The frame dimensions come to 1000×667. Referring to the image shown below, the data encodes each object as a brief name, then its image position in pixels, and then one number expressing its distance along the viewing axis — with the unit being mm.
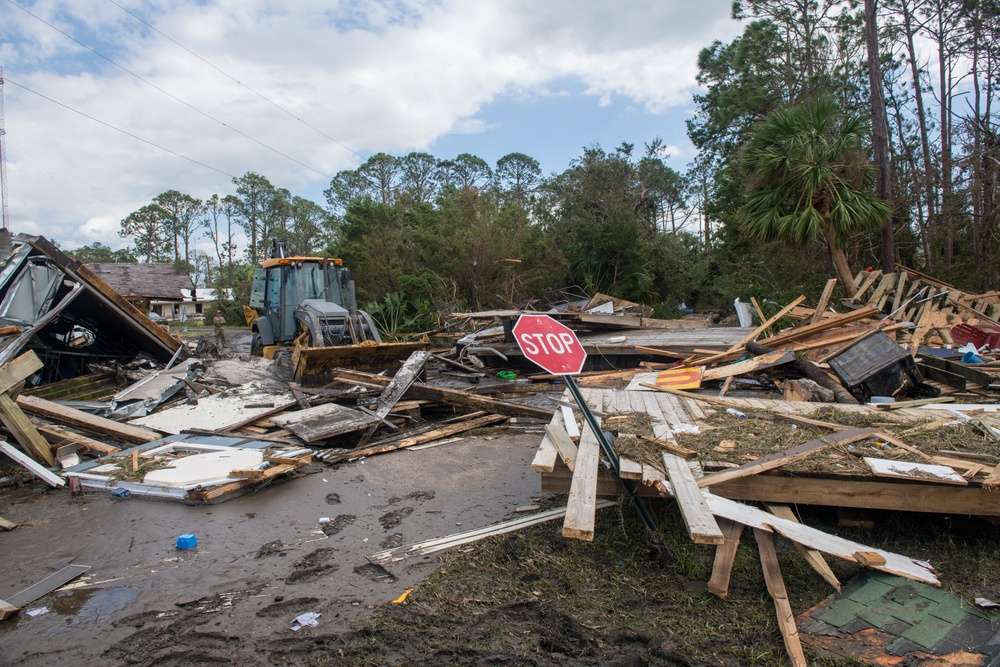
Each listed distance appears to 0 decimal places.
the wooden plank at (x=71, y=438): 6973
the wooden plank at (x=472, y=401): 8785
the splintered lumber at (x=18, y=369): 6457
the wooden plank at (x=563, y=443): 4298
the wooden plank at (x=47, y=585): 3816
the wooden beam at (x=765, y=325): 9084
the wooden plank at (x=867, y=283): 13699
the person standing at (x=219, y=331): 17062
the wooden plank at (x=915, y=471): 3605
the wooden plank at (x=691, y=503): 3131
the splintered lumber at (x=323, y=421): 7426
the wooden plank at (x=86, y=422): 7359
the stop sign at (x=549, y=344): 3691
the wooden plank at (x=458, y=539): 4387
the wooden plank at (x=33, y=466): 6035
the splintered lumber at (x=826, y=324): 8820
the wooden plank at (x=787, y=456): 3883
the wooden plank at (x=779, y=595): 2834
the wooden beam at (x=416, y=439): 7199
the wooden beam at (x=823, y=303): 9960
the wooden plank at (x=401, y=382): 8619
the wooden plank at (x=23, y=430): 6418
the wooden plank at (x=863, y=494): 3656
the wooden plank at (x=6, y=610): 3521
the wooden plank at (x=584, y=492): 3232
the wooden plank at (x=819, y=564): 3258
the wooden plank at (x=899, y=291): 13130
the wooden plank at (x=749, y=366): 7637
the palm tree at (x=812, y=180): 13930
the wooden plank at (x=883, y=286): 13630
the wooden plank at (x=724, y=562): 3381
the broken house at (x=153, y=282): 41916
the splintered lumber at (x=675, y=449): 4305
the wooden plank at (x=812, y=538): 3242
